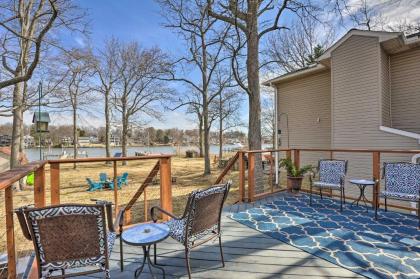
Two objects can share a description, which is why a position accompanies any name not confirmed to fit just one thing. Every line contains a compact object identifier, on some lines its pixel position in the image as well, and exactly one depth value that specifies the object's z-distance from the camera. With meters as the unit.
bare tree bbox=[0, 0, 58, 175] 9.27
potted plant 5.89
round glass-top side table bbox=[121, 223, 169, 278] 2.24
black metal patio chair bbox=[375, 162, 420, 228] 4.14
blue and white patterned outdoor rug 2.72
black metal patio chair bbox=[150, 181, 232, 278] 2.33
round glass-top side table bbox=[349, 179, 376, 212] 4.51
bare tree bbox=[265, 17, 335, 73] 17.42
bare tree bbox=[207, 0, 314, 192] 7.39
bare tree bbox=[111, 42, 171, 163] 19.91
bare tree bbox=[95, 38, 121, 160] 20.00
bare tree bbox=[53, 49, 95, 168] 10.19
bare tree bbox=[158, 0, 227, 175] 10.97
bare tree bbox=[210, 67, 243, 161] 17.97
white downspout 10.09
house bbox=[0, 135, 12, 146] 14.66
